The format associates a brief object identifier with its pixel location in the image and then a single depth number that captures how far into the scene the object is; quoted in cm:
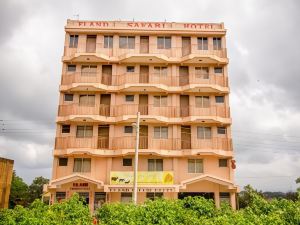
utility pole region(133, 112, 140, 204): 1864
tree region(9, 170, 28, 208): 3879
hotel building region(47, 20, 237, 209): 2261
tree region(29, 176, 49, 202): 4424
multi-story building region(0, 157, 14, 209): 1141
